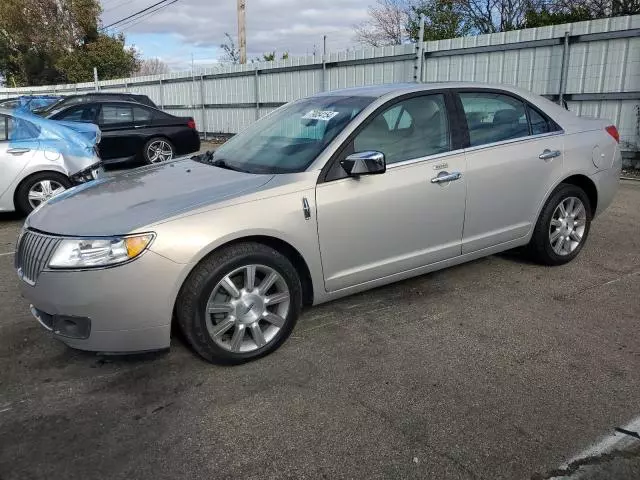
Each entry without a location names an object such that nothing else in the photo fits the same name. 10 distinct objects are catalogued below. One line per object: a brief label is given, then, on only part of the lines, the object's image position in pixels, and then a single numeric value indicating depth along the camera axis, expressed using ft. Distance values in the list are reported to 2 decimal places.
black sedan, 36.11
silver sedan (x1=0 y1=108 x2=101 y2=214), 22.63
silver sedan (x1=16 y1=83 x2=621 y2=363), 9.66
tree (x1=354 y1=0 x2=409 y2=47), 99.25
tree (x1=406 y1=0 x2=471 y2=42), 73.32
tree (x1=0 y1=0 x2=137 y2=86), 123.75
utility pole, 66.49
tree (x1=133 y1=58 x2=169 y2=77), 219.73
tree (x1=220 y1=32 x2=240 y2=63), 109.60
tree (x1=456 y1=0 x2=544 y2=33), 71.86
